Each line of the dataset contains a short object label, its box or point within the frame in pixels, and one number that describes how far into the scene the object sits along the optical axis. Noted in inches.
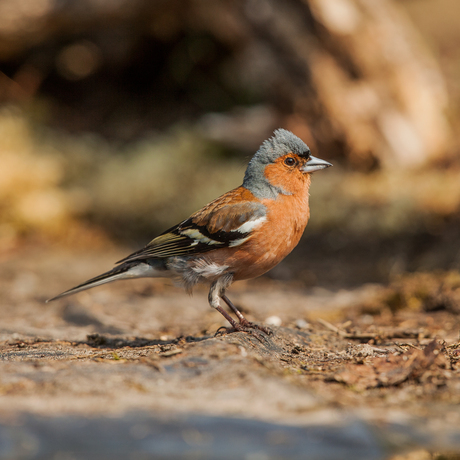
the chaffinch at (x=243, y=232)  288.8
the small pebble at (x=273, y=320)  357.3
